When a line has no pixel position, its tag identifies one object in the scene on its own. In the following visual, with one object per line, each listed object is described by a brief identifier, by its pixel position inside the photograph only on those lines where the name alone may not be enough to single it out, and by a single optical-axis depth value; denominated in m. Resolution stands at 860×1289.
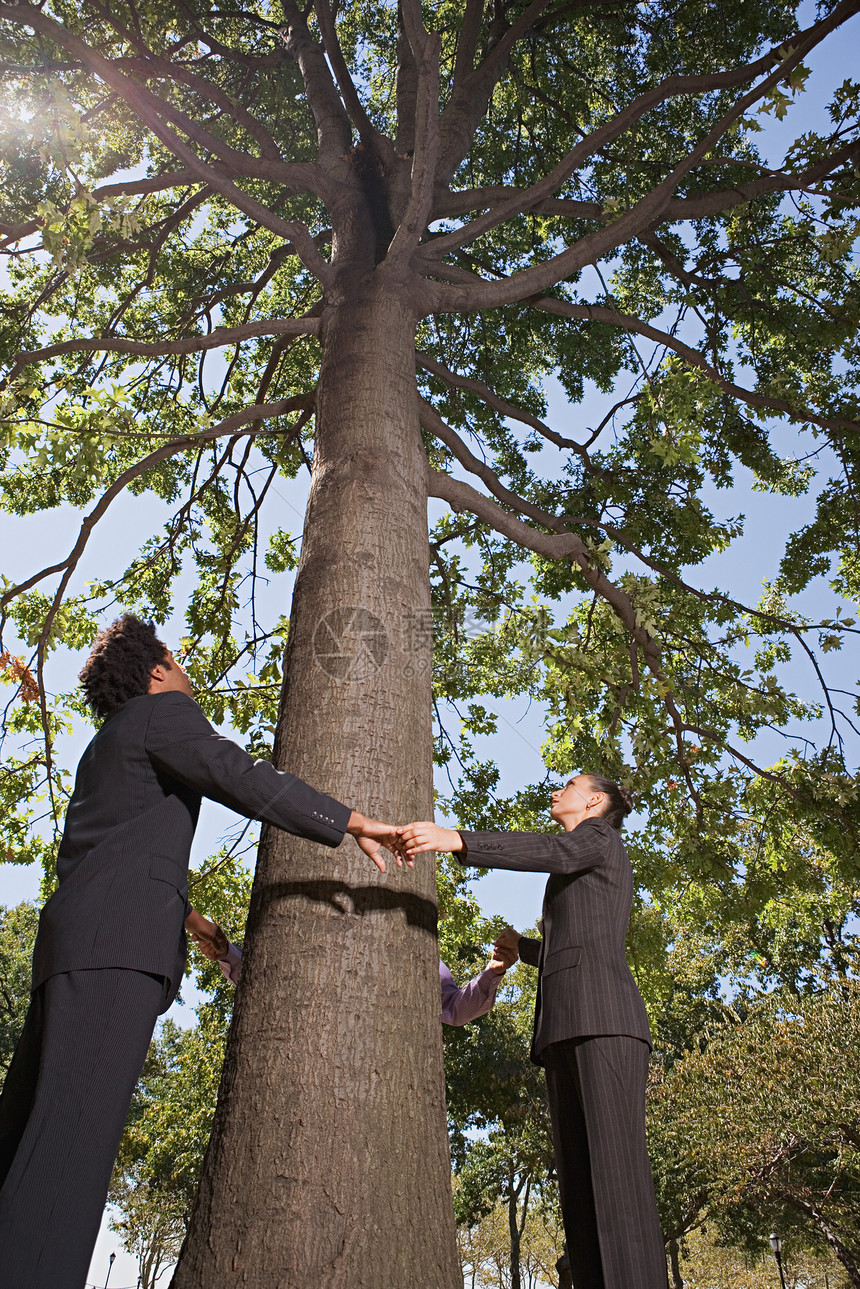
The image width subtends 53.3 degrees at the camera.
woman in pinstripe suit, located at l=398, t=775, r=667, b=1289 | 2.43
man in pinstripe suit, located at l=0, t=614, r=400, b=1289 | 1.78
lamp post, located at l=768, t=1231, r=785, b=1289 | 21.52
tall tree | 2.20
